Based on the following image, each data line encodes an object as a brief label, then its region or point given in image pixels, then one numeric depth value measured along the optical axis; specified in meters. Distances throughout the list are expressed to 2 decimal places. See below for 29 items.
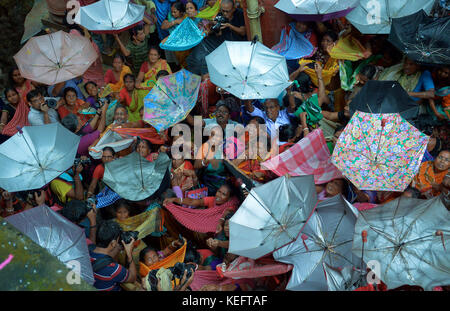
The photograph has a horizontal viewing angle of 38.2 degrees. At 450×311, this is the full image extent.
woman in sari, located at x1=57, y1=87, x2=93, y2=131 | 9.26
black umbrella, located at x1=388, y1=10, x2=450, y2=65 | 7.68
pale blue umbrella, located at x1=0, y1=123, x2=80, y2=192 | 7.39
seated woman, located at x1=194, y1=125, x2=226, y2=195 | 7.93
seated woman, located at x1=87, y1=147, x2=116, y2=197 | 8.18
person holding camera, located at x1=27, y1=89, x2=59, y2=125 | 9.02
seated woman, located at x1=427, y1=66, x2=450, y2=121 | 7.88
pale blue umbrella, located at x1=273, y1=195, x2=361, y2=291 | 6.19
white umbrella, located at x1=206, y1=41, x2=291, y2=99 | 8.06
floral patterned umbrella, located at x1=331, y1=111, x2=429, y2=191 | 6.84
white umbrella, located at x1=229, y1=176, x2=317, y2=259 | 6.42
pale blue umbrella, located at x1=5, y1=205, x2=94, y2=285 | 6.14
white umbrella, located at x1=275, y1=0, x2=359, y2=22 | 8.48
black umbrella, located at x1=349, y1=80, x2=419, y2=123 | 7.50
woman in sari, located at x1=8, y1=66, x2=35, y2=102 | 9.65
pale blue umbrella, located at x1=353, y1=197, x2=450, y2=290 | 5.95
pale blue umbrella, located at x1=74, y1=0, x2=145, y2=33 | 9.70
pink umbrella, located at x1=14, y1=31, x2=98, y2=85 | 9.33
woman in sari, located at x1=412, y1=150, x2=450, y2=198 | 7.26
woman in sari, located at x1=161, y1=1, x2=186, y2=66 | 9.92
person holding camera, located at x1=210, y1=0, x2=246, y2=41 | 9.38
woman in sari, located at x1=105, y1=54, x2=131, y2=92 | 9.73
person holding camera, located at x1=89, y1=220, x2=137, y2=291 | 6.38
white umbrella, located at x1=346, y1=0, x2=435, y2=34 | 8.32
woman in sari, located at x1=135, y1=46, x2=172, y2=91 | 9.40
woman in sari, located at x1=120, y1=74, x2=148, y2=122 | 9.41
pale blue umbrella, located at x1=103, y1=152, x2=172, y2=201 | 7.35
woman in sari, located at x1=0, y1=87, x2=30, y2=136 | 9.04
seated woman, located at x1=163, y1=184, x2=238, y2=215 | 7.45
